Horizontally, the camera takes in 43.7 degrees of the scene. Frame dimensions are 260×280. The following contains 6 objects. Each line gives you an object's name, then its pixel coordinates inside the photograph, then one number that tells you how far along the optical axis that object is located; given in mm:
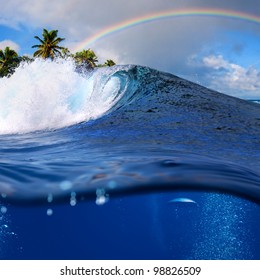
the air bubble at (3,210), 3151
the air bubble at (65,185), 3027
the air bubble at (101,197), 3090
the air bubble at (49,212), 3273
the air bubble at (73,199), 3092
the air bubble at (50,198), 3014
